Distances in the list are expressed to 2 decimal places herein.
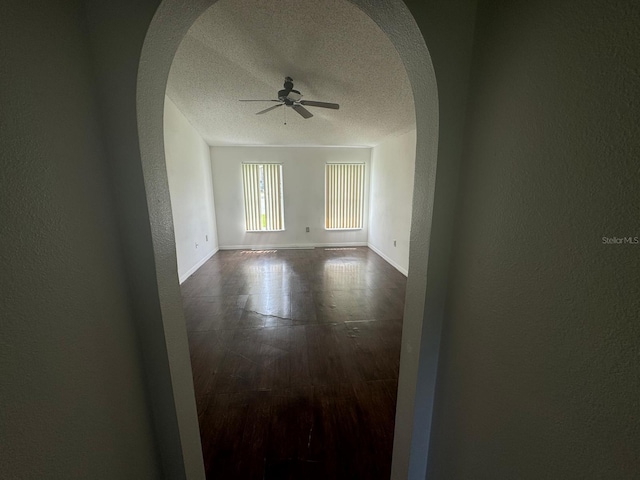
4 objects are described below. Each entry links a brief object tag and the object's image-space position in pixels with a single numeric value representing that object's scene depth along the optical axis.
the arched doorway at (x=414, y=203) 0.70
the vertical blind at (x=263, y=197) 5.69
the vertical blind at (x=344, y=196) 5.91
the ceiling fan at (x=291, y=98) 2.59
